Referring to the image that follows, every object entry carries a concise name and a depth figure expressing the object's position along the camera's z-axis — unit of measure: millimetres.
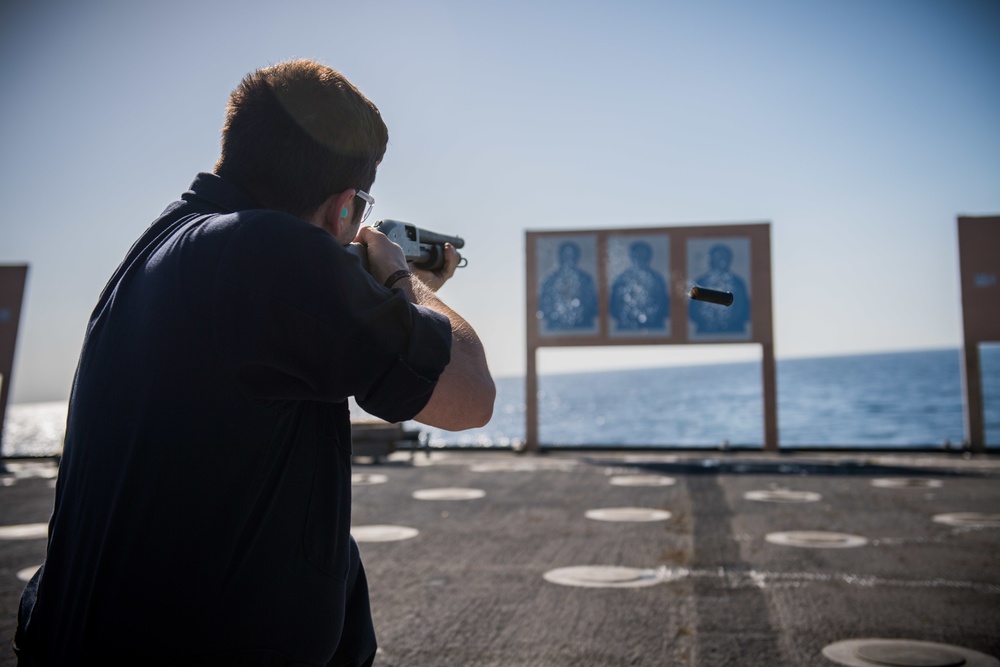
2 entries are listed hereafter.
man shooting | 1466
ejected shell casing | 2176
